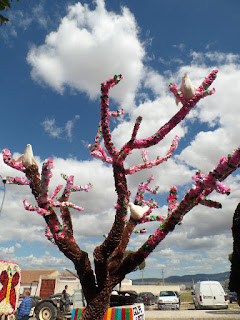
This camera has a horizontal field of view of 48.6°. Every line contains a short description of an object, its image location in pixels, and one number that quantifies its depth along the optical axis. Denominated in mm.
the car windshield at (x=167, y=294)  17419
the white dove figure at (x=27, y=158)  4180
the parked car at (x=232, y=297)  20094
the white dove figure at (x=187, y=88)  3852
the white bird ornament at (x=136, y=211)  4102
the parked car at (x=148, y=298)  21208
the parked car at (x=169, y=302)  16375
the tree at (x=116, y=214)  3570
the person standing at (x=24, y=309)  8500
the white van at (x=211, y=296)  13784
